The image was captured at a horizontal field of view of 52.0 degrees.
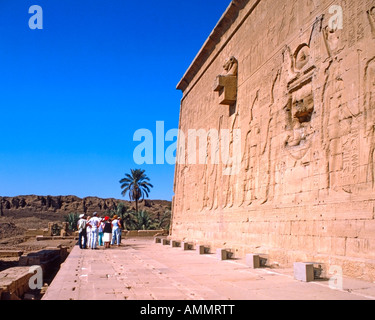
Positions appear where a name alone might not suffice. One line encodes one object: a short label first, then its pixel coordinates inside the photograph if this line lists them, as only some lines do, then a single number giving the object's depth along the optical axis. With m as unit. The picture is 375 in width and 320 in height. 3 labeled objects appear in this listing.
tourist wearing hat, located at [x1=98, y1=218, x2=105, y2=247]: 13.86
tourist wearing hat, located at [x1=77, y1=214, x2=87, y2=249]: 12.33
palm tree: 37.59
